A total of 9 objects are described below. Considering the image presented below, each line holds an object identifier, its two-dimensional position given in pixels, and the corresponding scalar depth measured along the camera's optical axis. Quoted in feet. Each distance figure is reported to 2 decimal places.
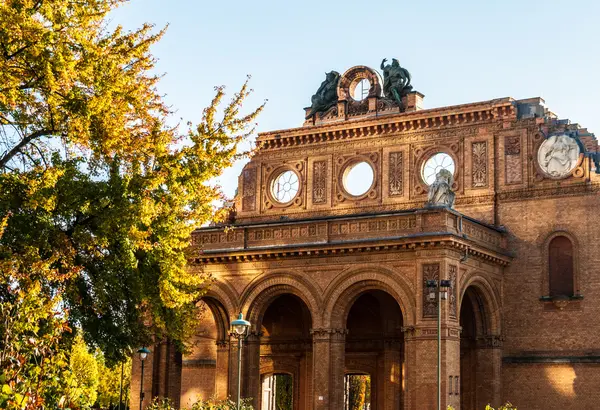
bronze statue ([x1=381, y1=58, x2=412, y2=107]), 142.72
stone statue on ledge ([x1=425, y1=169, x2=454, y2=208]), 123.13
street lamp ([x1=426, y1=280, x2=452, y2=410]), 99.19
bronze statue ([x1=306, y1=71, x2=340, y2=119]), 149.07
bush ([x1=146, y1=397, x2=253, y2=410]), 90.97
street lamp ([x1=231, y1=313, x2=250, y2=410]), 89.55
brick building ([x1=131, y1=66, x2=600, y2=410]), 119.96
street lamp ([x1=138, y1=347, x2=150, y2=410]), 120.26
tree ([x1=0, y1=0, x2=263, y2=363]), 72.23
